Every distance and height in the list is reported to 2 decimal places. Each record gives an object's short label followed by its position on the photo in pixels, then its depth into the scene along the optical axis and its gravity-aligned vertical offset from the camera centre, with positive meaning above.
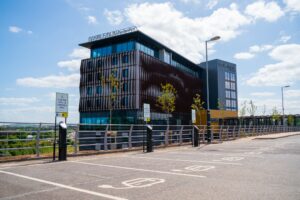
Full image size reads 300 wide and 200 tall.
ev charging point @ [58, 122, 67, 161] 11.88 -0.80
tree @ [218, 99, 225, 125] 72.51 +2.77
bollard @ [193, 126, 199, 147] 20.25 -1.09
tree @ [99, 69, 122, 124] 56.46 +6.83
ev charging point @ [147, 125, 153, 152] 16.34 -1.10
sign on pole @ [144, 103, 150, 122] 16.92 +0.52
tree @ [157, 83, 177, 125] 51.91 +4.20
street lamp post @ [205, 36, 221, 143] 23.20 -0.15
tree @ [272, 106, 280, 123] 73.31 +1.59
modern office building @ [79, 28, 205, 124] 56.53 +9.38
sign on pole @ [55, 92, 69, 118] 12.09 +0.71
